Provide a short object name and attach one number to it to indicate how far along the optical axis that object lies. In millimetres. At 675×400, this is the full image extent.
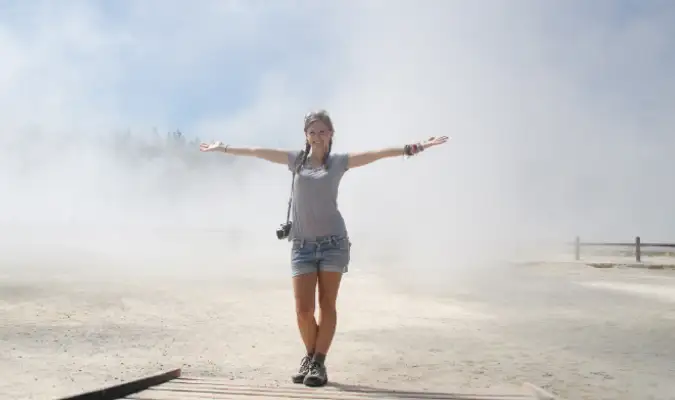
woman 3818
